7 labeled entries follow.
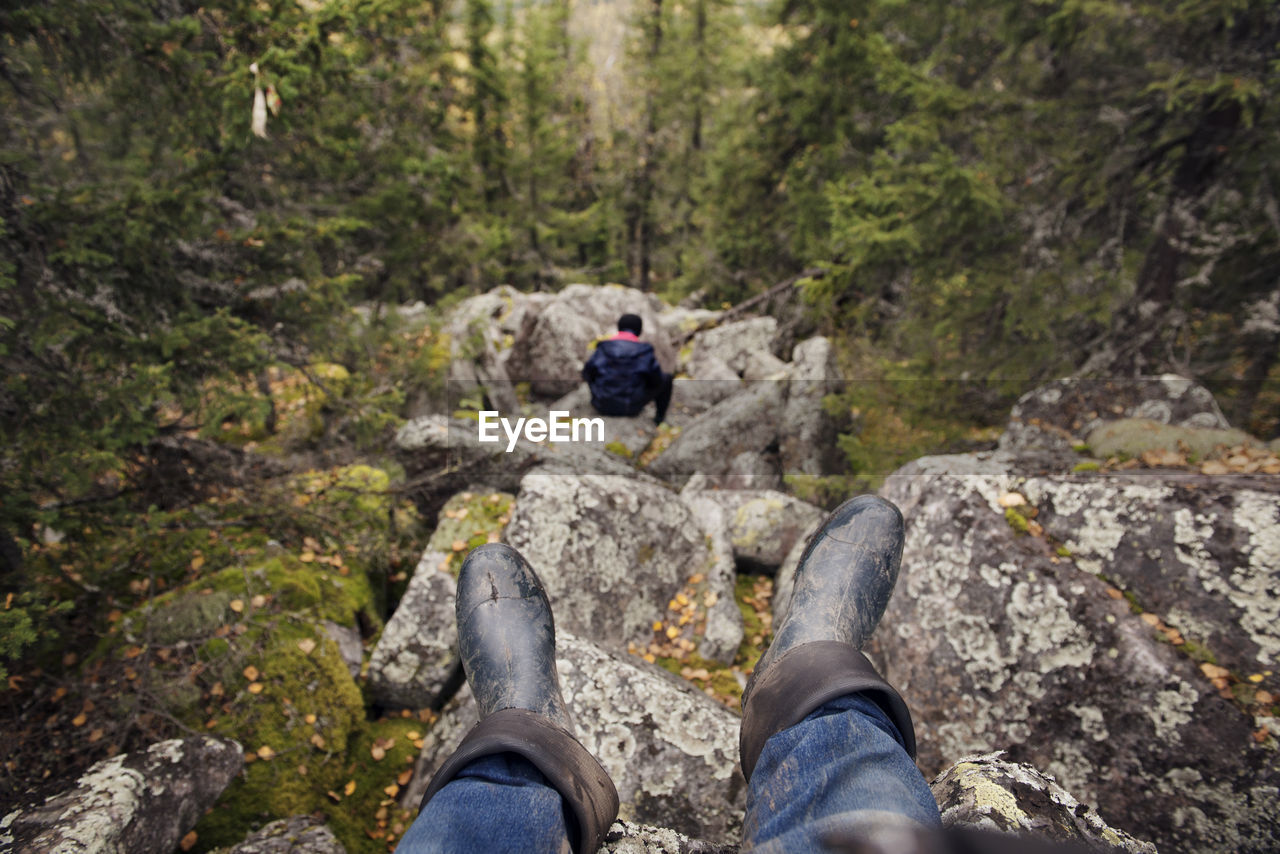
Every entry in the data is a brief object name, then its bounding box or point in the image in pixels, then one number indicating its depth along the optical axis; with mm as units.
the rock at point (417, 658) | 3699
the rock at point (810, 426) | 6246
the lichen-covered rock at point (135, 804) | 2166
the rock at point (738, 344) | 9945
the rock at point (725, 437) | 6328
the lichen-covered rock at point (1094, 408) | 4664
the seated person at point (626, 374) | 6723
